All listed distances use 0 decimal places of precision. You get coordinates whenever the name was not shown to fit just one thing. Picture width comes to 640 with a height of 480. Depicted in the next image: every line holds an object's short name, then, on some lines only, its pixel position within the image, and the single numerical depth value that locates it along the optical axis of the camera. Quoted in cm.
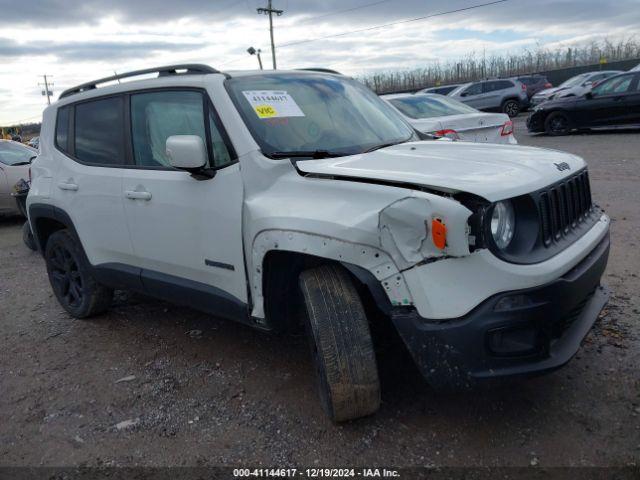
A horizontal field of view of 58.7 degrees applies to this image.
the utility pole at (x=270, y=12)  4419
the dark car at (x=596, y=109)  1342
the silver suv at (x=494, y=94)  2202
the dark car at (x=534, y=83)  2556
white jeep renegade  242
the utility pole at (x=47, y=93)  7848
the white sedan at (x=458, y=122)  785
